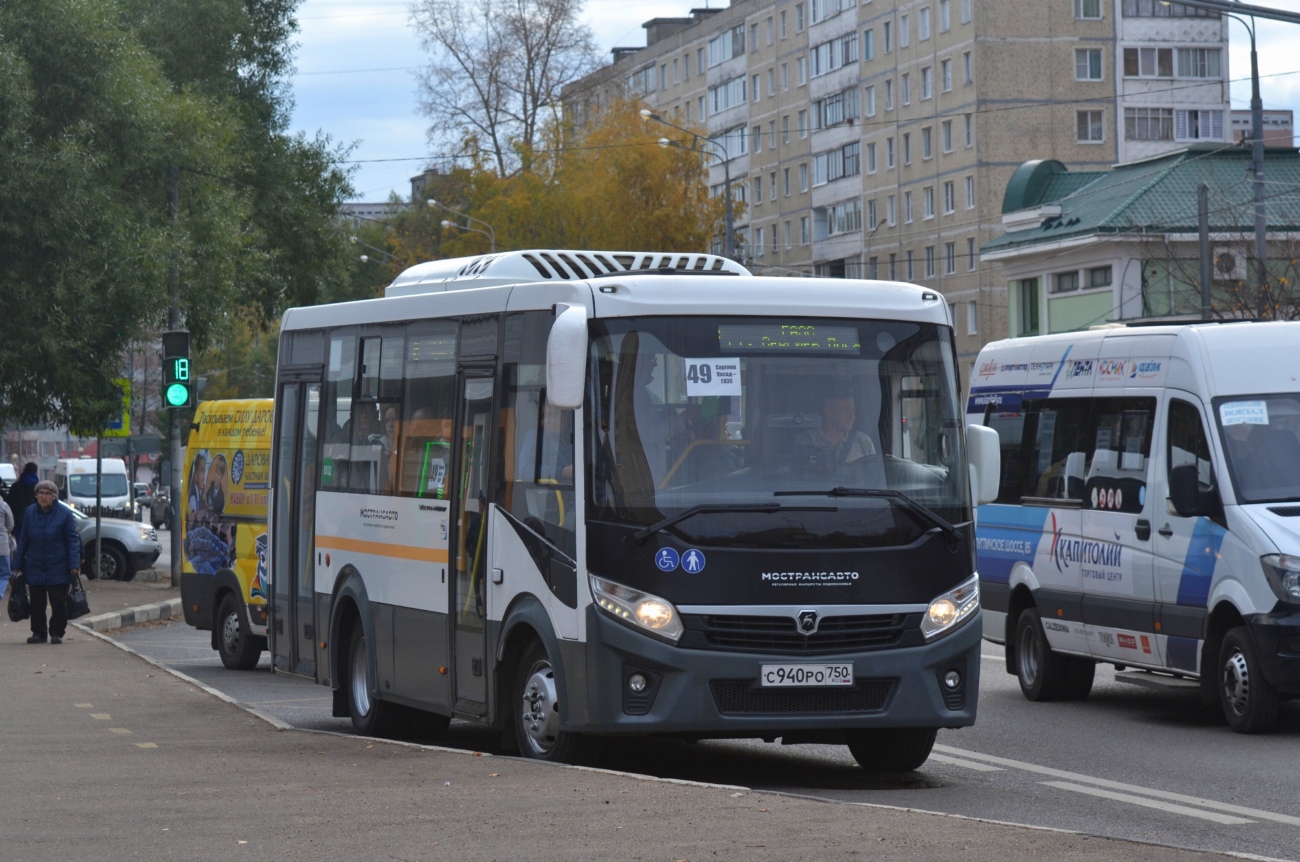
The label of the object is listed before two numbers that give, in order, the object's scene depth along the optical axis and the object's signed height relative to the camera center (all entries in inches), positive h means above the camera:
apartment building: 3447.3 +674.0
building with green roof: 2367.1 +329.1
